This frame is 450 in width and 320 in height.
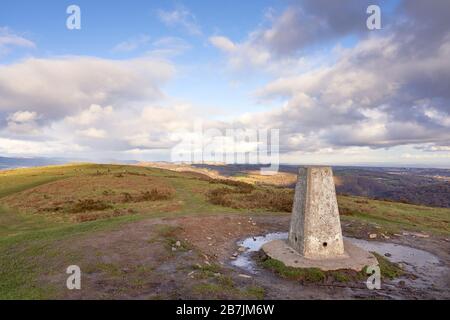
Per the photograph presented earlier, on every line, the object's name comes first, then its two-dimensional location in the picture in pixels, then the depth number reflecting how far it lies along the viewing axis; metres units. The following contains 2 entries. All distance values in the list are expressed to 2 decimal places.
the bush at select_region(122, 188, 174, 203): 29.64
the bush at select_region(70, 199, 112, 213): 25.35
